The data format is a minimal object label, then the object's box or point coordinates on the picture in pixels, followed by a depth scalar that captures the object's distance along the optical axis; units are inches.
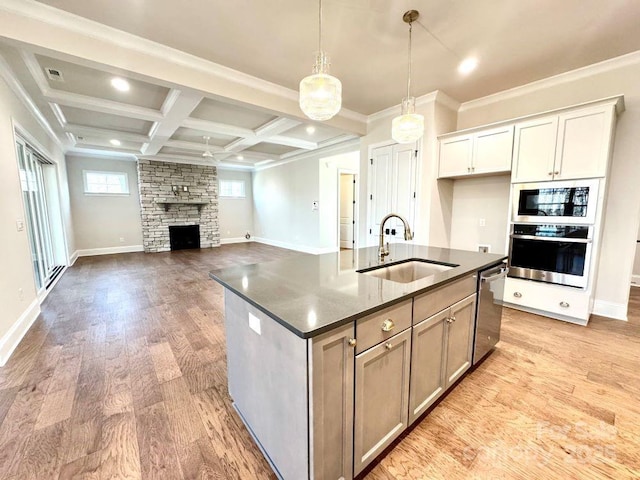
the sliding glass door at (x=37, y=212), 141.0
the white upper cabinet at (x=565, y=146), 104.9
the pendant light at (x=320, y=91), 69.1
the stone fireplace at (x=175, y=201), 305.1
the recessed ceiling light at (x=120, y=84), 126.7
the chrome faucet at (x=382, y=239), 79.4
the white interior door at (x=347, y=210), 318.3
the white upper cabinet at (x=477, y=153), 130.0
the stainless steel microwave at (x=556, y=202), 108.0
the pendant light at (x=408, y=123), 91.0
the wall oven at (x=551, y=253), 110.6
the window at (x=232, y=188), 371.9
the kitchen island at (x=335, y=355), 41.3
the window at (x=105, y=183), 285.7
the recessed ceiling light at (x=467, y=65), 115.9
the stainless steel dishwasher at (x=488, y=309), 80.0
